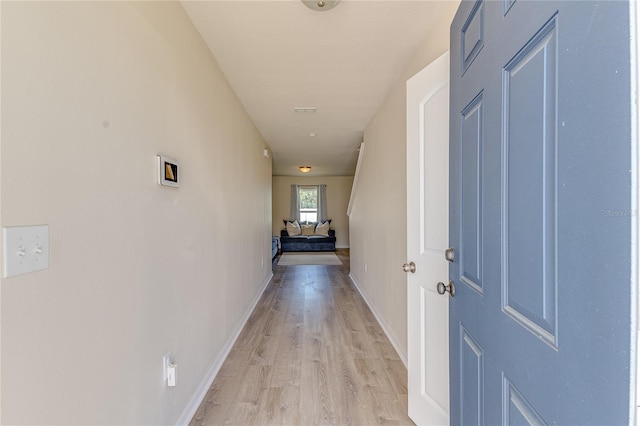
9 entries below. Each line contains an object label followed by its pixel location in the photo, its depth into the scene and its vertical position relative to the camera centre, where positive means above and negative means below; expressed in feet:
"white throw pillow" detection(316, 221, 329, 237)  30.55 -2.01
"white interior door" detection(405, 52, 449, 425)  4.52 -0.45
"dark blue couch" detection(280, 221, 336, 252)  28.48 -3.20
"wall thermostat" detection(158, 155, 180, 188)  4.39 +0.60
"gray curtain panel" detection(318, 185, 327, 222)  32.19 +0.82
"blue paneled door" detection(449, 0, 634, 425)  1.37 -0.02
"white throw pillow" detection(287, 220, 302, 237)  30.27 -1.97
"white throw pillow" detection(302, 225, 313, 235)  30.86 -2.07
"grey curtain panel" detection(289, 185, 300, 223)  32.32 +0.41
